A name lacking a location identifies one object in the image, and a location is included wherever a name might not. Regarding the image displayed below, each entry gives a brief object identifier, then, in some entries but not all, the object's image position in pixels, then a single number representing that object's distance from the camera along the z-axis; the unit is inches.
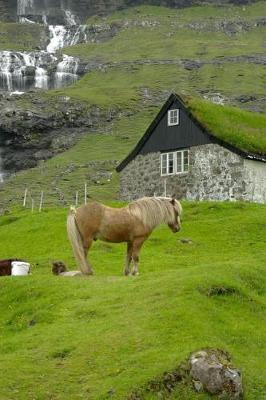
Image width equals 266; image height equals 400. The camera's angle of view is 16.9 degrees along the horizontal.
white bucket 1089.7
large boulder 652.7
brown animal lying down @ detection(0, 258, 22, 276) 1098.7
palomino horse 1010.7
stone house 2160.4
